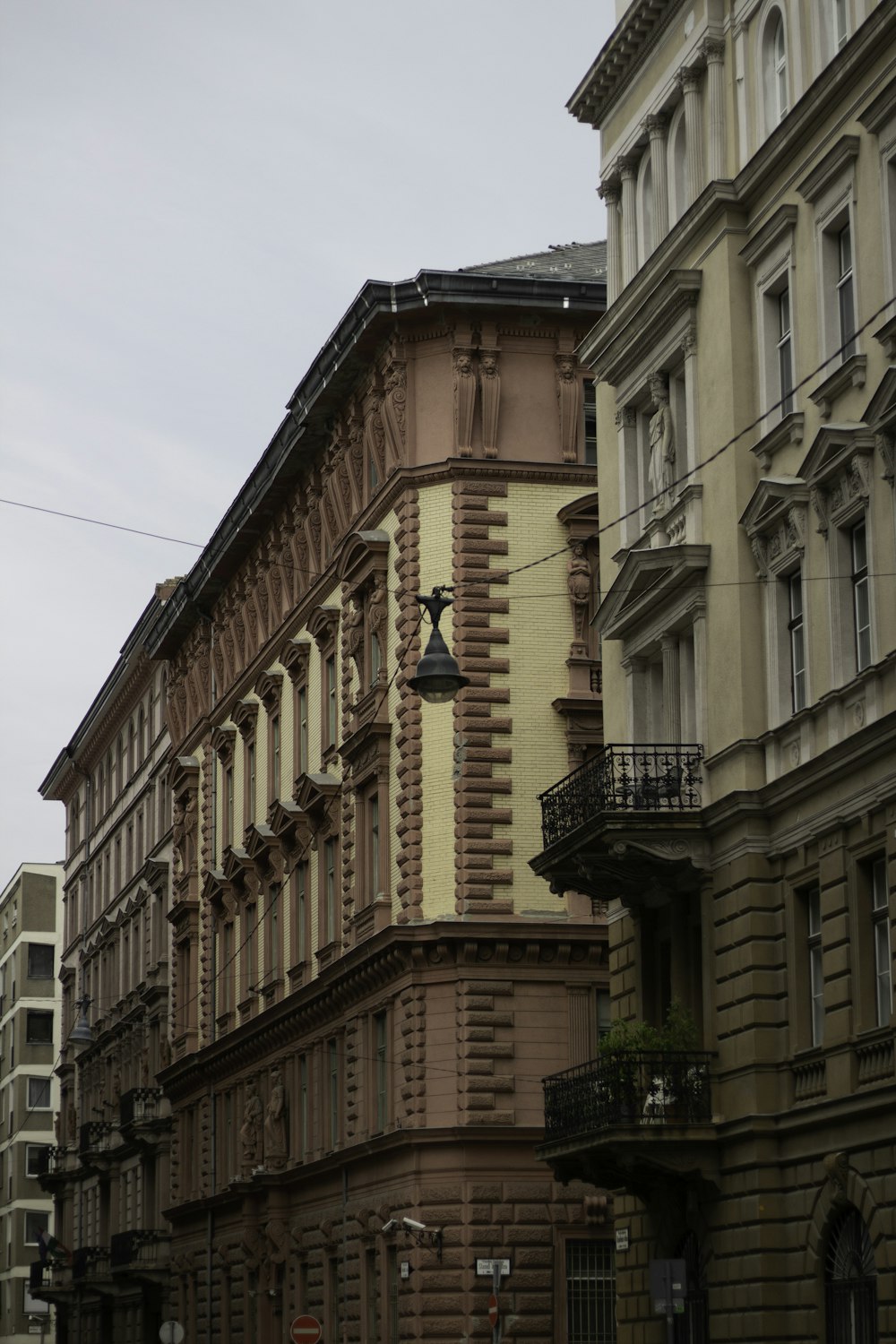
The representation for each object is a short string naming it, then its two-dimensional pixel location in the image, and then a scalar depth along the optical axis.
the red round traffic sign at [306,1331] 44.06
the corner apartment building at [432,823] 44.09
